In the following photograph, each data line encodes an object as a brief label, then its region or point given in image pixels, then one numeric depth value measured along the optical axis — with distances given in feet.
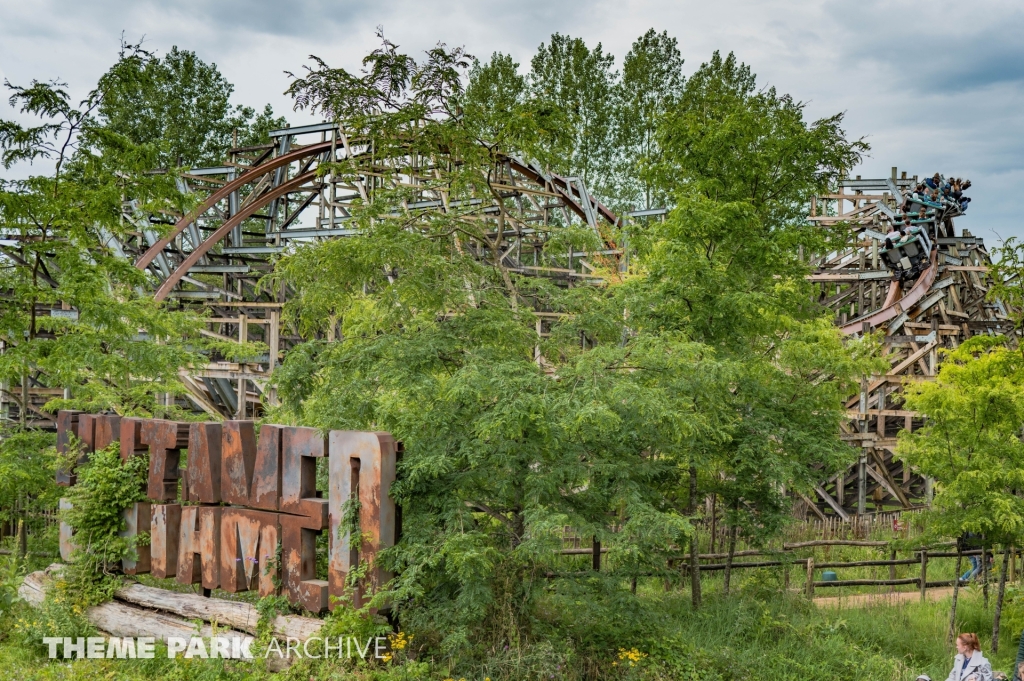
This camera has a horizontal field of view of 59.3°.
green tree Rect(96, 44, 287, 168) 110.32
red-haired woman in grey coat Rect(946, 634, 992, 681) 25.23
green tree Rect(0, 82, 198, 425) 34.30
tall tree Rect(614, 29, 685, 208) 107.65
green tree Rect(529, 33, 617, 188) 105.40
